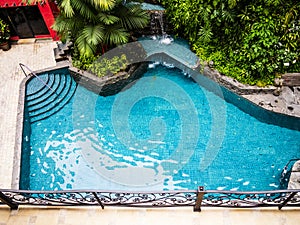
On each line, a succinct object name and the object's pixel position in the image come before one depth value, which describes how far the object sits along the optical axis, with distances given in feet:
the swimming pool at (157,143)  29.76
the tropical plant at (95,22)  29.71
